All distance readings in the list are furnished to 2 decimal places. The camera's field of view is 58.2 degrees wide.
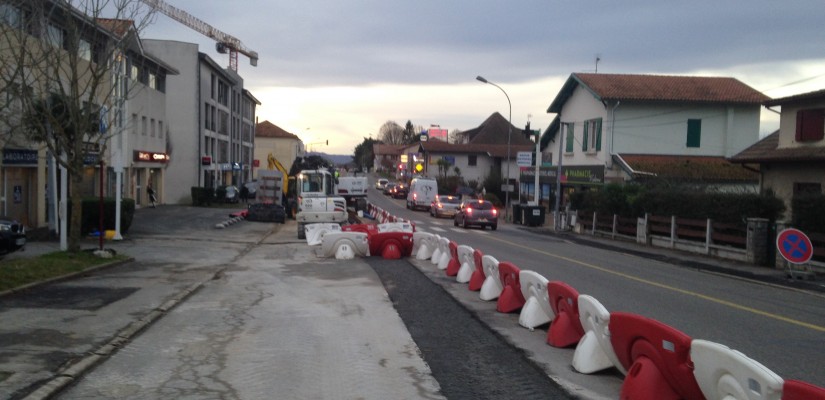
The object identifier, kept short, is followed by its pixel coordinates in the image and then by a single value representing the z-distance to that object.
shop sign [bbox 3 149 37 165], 23.20
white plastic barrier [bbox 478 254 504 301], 12.44
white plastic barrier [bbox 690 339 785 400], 4.60
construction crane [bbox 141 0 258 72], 110.25
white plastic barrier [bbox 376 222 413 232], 20.86
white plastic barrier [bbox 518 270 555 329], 9.80
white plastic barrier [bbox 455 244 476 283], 14.85
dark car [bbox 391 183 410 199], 81.00
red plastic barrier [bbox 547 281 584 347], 8.51
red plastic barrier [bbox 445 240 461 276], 16.30
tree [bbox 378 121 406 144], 197.50
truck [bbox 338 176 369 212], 50.22
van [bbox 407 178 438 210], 58.44
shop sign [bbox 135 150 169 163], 40.09
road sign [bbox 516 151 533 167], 48.22
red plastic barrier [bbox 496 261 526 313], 11.20
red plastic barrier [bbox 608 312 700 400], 5.71
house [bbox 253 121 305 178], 108.69
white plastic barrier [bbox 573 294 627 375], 7.26
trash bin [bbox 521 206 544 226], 44.03
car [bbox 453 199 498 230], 38.50
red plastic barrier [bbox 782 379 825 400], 4.20
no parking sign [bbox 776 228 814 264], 17.66
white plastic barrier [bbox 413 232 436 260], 19.84
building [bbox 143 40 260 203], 53.34
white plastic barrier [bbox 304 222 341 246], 24.08
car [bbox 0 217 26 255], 15.81
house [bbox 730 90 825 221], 25.55
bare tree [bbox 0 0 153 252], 15.45
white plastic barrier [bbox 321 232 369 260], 20.00
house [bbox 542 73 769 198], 43.69
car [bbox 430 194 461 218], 50.53
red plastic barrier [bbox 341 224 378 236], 21.07
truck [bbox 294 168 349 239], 29.92
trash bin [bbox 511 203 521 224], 46.78
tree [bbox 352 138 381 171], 190.35
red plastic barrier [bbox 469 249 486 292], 13.76
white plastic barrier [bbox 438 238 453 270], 17.66
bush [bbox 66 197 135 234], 24.09
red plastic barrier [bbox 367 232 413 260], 20.22
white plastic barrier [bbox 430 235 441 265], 18.47
